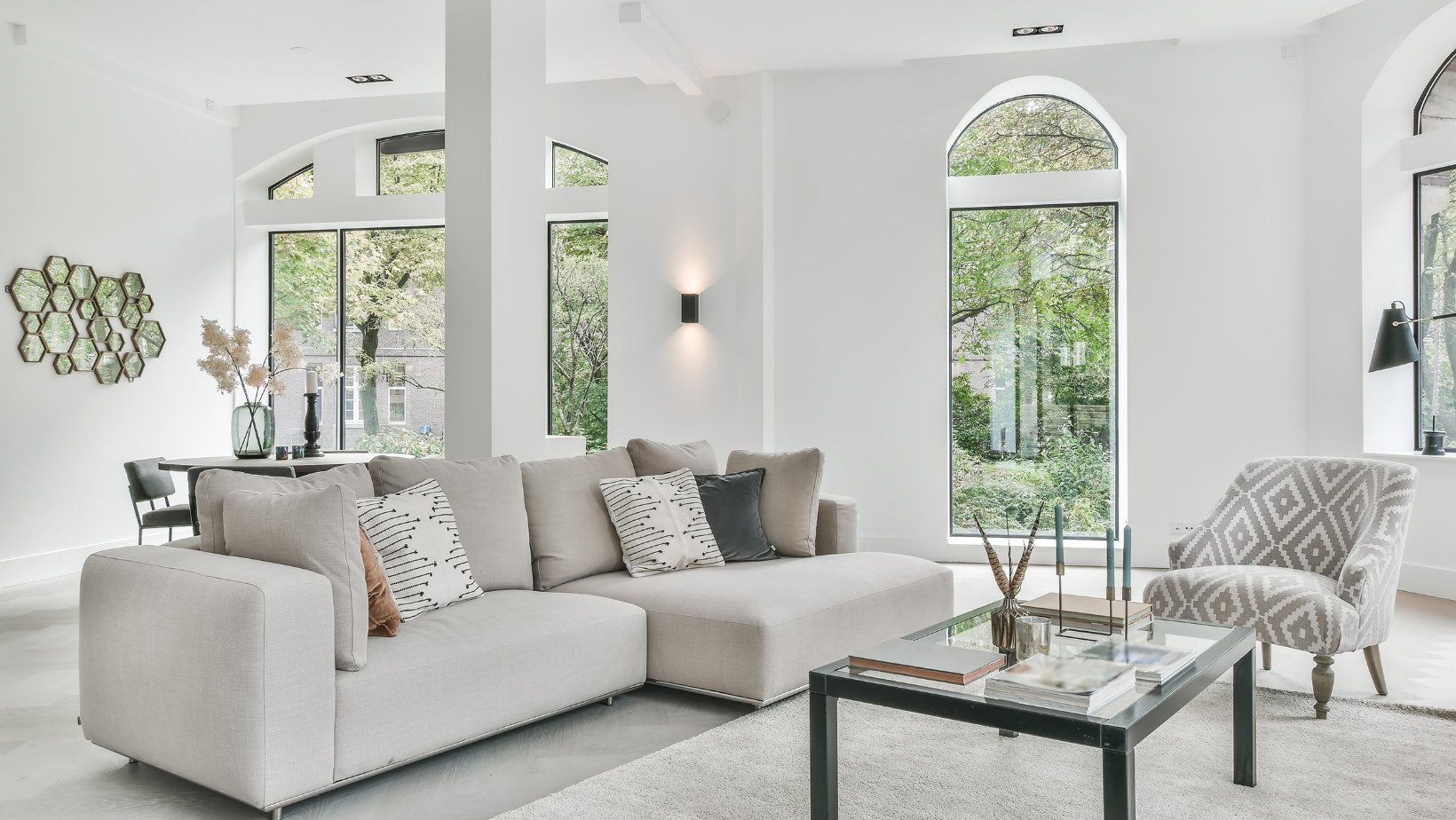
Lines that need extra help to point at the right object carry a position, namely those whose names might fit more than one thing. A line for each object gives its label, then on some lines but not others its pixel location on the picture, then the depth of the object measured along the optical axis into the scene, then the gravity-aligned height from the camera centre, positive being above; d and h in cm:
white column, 426 +79
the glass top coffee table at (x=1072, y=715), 178 -61
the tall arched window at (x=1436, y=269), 516 +74
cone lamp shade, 498 +33
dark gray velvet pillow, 381 -44
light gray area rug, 235 -98
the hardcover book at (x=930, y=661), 206 -57
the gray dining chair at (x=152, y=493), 530 -49
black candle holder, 469 -12
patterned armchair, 302 -55
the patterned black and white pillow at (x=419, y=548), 289 -44
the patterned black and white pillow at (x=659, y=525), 360 -45
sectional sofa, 223 -67
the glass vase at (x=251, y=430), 450 -11
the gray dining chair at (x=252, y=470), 413 -29
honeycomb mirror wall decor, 564 +54
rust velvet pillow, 266 -54
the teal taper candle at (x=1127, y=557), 237 -39
